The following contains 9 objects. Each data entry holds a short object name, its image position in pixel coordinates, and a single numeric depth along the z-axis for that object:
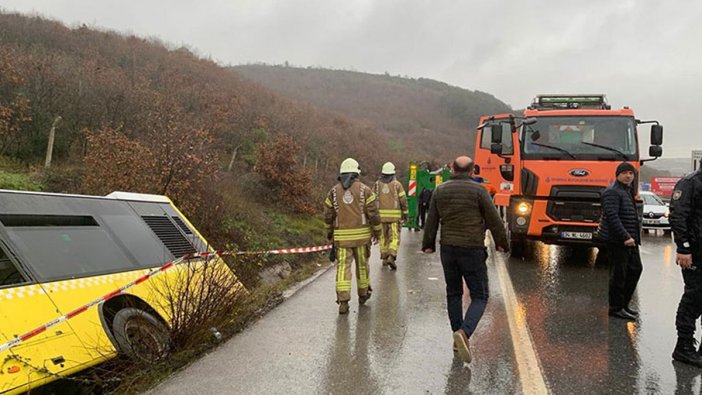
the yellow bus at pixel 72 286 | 3.35
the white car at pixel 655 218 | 16.83
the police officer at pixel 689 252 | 4.51
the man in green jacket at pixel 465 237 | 4.66
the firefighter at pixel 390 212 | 9.39
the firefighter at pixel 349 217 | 6.34
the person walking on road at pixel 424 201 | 16.17
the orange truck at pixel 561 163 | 8.80
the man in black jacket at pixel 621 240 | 5.83
